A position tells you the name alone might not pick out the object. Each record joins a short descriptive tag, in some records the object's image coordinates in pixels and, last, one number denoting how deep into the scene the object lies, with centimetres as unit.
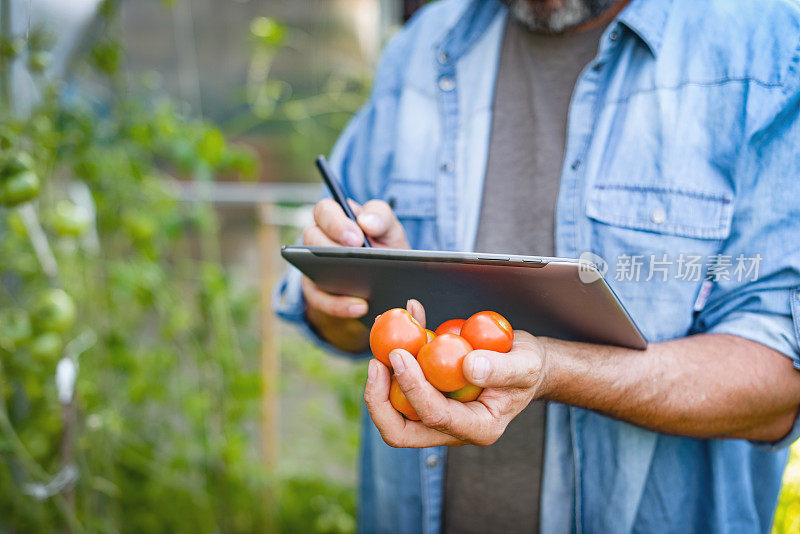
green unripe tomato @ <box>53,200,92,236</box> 118
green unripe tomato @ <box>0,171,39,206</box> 95
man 89
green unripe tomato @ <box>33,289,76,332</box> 107
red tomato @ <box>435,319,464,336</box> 71
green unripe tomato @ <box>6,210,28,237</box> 121
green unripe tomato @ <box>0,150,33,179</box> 96
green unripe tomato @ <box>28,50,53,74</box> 114
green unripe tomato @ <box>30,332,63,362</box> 108
